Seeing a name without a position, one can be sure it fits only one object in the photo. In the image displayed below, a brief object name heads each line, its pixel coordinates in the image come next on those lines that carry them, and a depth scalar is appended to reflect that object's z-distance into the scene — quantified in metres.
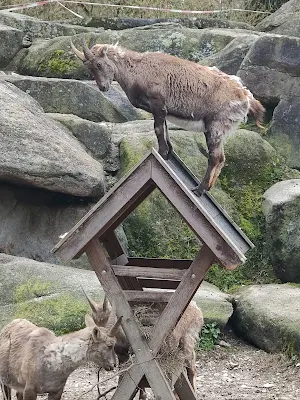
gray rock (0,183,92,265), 10.62
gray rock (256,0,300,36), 15.12
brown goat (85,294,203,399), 6.61
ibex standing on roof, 6.56
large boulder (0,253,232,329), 8.88
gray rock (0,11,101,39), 15.96
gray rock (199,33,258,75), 13.46
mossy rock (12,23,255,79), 14.45
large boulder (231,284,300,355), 8.86
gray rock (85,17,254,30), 17.17
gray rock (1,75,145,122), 12.57
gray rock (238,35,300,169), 12.39
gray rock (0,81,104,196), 10.16
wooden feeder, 5.70
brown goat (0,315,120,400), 6.20
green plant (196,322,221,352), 9.44
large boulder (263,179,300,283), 10.59
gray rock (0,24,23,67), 14.95
